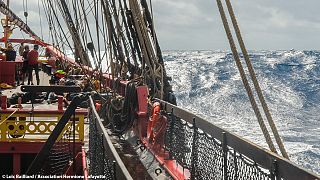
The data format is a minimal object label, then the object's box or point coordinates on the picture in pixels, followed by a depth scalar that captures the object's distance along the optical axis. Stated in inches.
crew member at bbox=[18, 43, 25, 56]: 1144.4
